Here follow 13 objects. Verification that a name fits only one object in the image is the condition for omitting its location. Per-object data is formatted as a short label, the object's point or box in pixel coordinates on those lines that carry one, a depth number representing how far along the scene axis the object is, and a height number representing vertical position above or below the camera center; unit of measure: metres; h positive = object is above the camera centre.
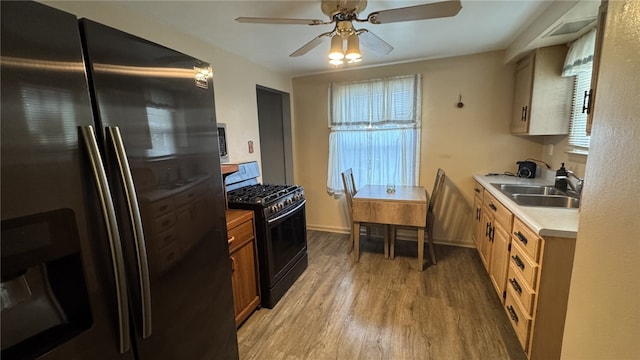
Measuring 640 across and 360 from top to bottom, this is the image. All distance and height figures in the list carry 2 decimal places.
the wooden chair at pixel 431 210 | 2.97 -0.85
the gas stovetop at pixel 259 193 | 2.30 -0.51
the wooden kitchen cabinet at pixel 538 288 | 1.44 -0.87
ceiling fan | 1.51 +0.69
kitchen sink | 2.09 -0.53
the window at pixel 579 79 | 2.08 +0.43
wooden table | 2.84 -0.80
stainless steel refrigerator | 0.69 -0.16
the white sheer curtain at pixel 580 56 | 2.03 +0.57
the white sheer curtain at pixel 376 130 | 3.49 +0.07
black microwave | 2.68 -0.03
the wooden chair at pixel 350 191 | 3.16 -0.67
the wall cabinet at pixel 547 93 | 2.48 +0.33
